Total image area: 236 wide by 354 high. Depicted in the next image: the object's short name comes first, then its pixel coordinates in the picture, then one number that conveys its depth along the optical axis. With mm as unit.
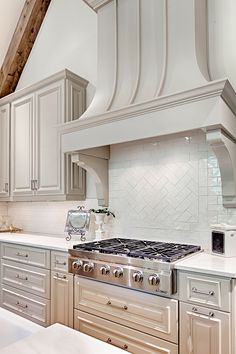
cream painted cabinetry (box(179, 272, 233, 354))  1649
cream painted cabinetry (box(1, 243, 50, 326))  2676
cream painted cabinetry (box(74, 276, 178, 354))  1867
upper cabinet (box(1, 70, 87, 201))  3008
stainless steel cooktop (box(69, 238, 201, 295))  1865
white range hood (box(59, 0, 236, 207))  1883
